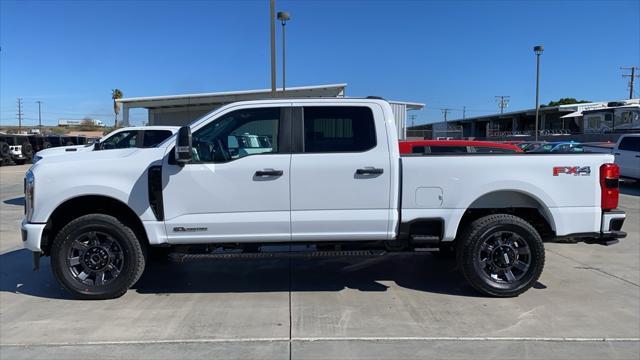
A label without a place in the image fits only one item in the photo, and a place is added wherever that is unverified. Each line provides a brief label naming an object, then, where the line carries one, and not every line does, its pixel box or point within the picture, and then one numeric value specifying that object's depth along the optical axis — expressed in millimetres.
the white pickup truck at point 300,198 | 5406
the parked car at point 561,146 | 25045
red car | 9414
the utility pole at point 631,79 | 80625
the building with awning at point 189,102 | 31719
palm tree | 98350
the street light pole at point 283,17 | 18641
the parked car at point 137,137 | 13062
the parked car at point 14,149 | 29938
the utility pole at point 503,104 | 108000
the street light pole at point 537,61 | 34031
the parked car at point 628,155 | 17188
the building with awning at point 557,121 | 44344
